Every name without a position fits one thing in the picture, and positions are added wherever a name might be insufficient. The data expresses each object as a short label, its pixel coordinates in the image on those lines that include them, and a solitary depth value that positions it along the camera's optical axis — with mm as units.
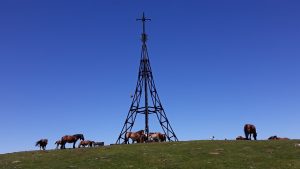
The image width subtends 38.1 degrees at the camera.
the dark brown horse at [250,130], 47000
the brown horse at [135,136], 49947
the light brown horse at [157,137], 51000
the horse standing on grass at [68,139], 47259
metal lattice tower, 63938
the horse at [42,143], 47162
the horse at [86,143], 48719
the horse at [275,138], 48231
